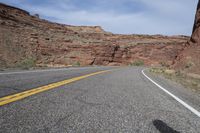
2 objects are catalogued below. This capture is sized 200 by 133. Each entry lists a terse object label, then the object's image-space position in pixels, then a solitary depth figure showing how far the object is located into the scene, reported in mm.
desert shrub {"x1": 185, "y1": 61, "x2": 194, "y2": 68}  22395
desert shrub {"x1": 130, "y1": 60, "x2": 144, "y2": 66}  58981
